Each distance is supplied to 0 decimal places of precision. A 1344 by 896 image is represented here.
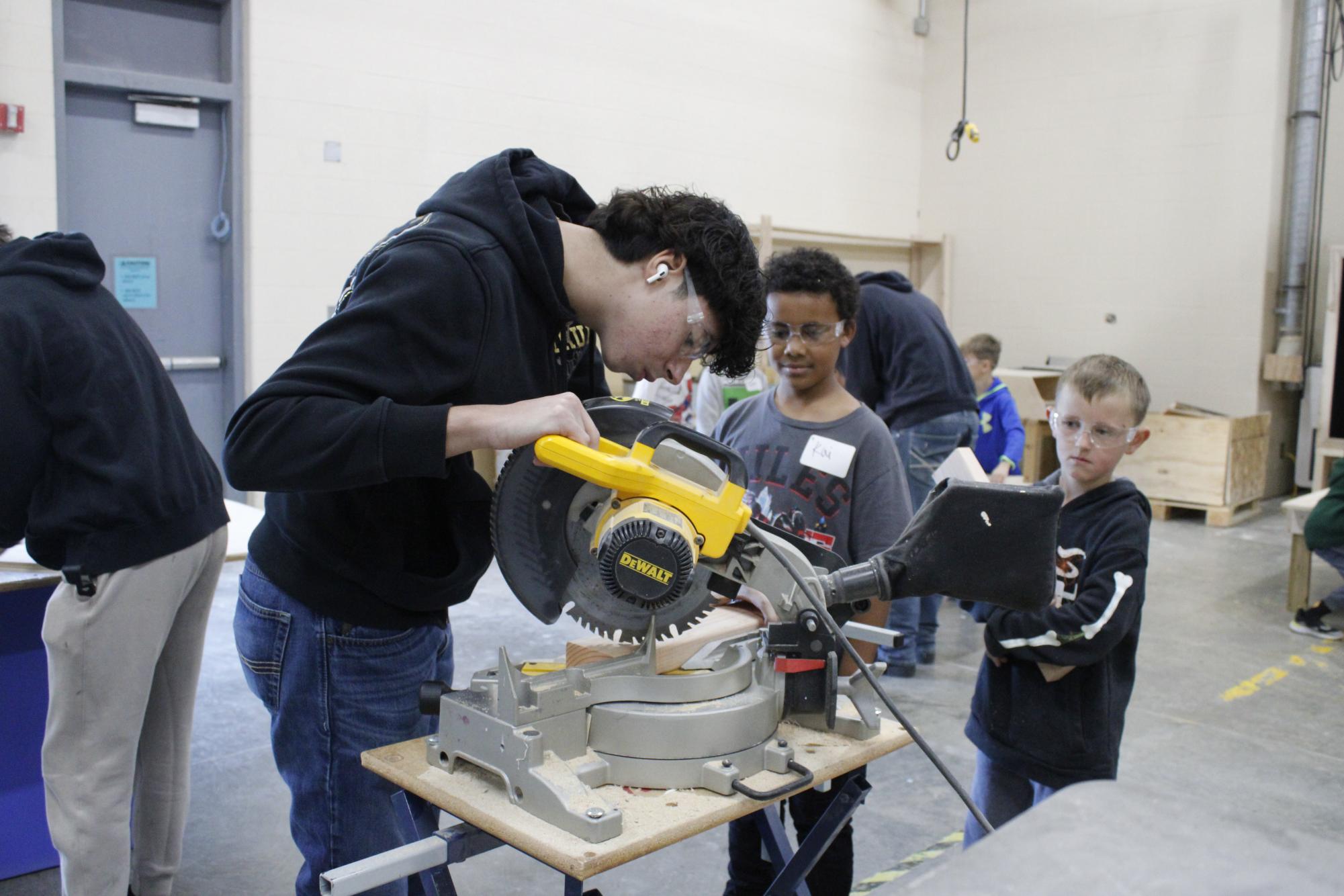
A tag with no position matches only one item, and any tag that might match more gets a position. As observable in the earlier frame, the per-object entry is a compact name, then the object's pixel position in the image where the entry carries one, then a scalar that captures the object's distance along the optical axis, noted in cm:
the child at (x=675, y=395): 416
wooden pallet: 634
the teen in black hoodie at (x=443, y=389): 122
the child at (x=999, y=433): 431
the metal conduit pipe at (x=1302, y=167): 651
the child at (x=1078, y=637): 175
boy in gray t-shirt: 198
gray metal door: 440
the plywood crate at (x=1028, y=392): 658
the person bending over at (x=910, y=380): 359
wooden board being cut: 125
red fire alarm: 404
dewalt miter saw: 110
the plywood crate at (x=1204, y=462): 634
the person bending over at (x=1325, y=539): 413
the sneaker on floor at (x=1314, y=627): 419
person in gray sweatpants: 171
